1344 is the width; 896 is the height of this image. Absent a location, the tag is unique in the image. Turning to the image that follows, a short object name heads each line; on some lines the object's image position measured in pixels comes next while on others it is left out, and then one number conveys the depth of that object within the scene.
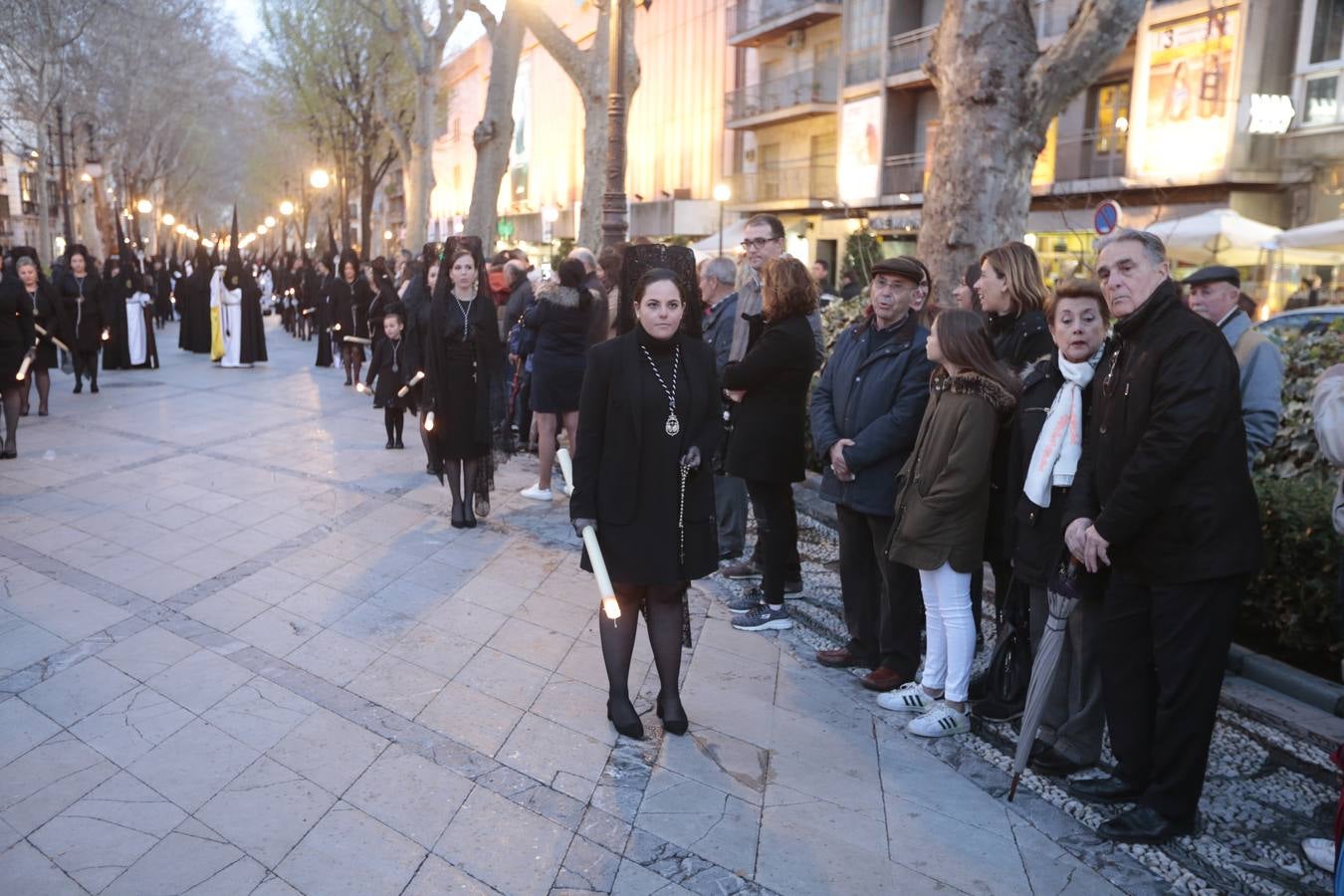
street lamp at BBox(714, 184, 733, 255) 35.64
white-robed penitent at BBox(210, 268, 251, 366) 17.84
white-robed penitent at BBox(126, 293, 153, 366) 17.33
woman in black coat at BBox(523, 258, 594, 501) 8.15
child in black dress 9.97
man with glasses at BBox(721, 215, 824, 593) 6.07
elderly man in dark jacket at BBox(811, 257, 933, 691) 4.92
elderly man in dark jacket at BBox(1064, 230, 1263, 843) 3.50
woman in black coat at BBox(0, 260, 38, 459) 9.77
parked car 7.14
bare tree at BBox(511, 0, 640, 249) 16.39
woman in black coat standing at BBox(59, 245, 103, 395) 14.19
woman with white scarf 4.09
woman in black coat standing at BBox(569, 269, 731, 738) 4.21
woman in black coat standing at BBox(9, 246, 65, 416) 11.52
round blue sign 13.38
